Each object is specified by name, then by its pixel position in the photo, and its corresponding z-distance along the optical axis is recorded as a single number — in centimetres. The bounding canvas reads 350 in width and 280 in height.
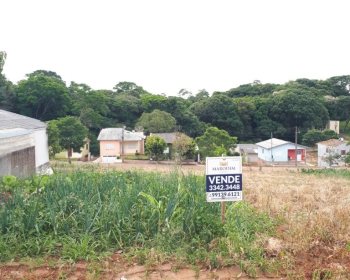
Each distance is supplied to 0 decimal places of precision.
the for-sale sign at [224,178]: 406
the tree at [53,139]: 1914
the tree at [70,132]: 2430
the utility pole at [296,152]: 2955
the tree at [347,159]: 2456
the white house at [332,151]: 2750
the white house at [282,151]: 3231
